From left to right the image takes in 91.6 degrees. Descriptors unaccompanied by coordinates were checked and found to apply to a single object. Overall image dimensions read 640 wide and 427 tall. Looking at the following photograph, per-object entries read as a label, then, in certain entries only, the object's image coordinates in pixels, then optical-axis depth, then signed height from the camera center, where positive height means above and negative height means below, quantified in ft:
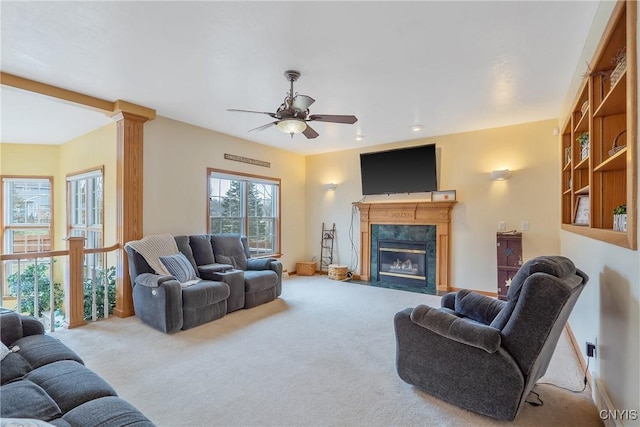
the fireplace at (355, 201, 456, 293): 16.96 -0.88
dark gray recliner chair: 5.71 -2.65
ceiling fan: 9.34 +3.07
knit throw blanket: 12.04 -1.27
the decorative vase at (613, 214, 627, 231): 5.90 -0.16
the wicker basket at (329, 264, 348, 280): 19.74 -3.60
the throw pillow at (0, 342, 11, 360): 5.14 -2.26
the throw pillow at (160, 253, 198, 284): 12.12 -2.01
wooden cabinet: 14.62 -2.05
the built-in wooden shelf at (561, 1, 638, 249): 4.99 +1.87
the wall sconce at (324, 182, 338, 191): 20.98 +2.00
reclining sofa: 10.94 -2.60
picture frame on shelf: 9.98 +0.07
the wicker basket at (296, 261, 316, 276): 21.30 -3.60
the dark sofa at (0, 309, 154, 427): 3.86 -2.48
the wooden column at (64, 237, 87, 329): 11.48 -2.55
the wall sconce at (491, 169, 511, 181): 14.98 +1.96
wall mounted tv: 17.31 +2.62
